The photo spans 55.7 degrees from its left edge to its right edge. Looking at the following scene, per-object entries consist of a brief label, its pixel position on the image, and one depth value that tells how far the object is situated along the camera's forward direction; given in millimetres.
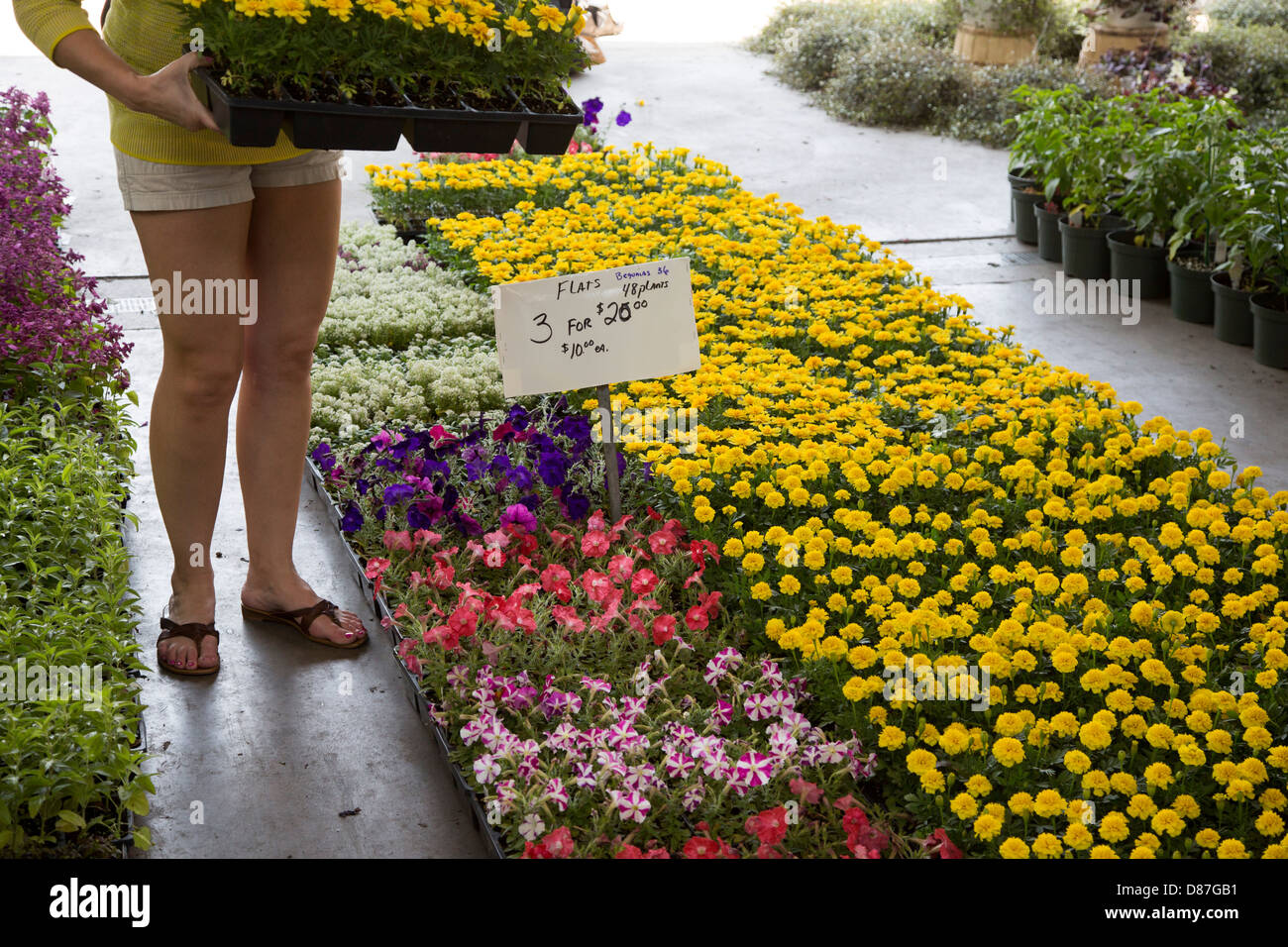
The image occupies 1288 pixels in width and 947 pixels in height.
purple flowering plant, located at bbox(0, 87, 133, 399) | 3662
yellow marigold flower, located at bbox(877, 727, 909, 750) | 2322
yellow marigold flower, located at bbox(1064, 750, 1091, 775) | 2199
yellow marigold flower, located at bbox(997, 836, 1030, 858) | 2053
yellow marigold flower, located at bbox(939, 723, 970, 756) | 2270
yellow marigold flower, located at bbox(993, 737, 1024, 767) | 2242
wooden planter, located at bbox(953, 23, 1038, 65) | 11922
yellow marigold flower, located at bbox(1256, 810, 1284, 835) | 2111
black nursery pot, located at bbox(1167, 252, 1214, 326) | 5473
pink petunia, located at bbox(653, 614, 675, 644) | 2740
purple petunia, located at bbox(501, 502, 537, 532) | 3193
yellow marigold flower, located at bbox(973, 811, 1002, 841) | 2123
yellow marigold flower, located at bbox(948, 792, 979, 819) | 2184
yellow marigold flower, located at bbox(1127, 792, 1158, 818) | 2145
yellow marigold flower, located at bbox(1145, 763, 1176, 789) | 2199
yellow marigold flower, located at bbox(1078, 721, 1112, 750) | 2291
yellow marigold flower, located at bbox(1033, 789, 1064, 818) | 2131
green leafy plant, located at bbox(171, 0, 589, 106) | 2439
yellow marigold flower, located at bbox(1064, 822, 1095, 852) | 2055
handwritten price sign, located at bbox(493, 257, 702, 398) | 3096
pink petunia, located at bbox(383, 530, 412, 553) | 3242
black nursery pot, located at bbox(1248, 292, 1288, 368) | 4910
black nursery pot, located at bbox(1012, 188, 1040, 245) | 6621
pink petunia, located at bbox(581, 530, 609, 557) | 3086
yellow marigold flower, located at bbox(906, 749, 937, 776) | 2260
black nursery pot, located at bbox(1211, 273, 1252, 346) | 5195
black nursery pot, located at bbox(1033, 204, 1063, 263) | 6379
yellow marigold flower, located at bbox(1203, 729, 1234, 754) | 2268
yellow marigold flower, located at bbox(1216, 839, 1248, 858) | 2049
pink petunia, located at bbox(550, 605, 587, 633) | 2744
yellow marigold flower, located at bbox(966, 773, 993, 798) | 2223
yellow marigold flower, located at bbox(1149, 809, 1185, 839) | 2113
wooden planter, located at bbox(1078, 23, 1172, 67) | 11336
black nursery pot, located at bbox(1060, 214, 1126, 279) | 6031
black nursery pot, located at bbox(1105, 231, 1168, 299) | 5785
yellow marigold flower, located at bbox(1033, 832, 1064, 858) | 2064
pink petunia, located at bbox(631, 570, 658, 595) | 2904
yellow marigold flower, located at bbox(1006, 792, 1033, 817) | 2139
